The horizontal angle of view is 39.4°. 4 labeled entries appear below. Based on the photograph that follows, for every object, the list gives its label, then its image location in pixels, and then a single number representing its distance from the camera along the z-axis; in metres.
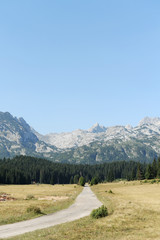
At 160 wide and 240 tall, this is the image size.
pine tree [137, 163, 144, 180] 153.76
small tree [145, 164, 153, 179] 137.32
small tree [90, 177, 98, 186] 150.96
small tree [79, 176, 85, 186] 143.01
